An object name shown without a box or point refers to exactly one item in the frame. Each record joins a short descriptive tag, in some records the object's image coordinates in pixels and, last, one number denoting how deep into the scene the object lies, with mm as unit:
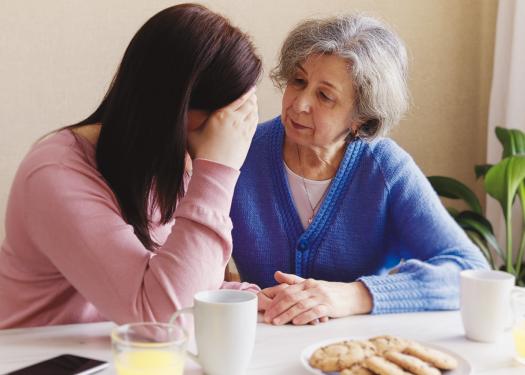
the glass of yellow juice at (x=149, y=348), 745
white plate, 876
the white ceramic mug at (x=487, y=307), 1044
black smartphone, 841
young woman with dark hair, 994
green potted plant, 2445
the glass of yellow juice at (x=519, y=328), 963
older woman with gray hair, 1584
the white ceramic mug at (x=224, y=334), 833
